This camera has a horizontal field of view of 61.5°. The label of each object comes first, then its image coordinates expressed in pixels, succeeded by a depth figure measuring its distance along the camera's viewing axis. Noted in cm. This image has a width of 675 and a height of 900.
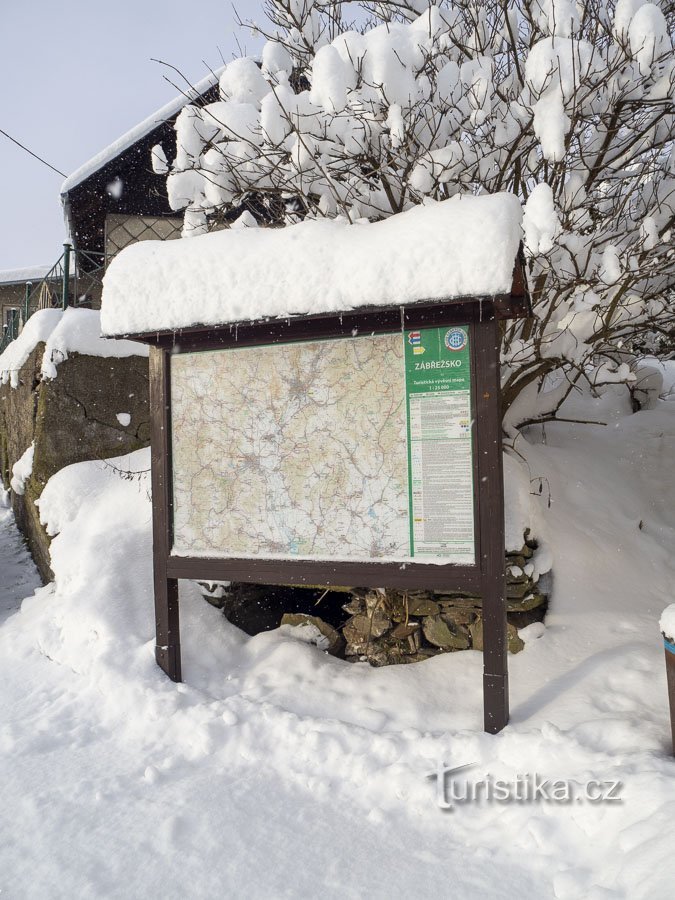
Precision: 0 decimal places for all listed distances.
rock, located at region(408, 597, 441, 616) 422
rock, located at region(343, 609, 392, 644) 427
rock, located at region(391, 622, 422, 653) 423
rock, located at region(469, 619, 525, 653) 399
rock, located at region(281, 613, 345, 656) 439
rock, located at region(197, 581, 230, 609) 456
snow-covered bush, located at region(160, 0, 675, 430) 372
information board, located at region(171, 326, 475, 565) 331
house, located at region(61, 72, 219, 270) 904
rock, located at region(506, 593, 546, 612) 412
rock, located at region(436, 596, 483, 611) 414
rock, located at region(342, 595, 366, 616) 441
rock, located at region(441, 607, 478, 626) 416
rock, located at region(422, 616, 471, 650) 415
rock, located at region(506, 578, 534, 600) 413
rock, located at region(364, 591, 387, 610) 430
